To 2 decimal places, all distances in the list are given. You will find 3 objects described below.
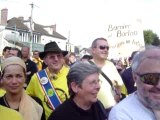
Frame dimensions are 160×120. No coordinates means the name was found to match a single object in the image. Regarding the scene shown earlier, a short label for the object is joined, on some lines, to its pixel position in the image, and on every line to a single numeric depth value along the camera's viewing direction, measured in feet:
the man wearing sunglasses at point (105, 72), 7.87
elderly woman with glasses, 5.77
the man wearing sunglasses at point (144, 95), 3.97
